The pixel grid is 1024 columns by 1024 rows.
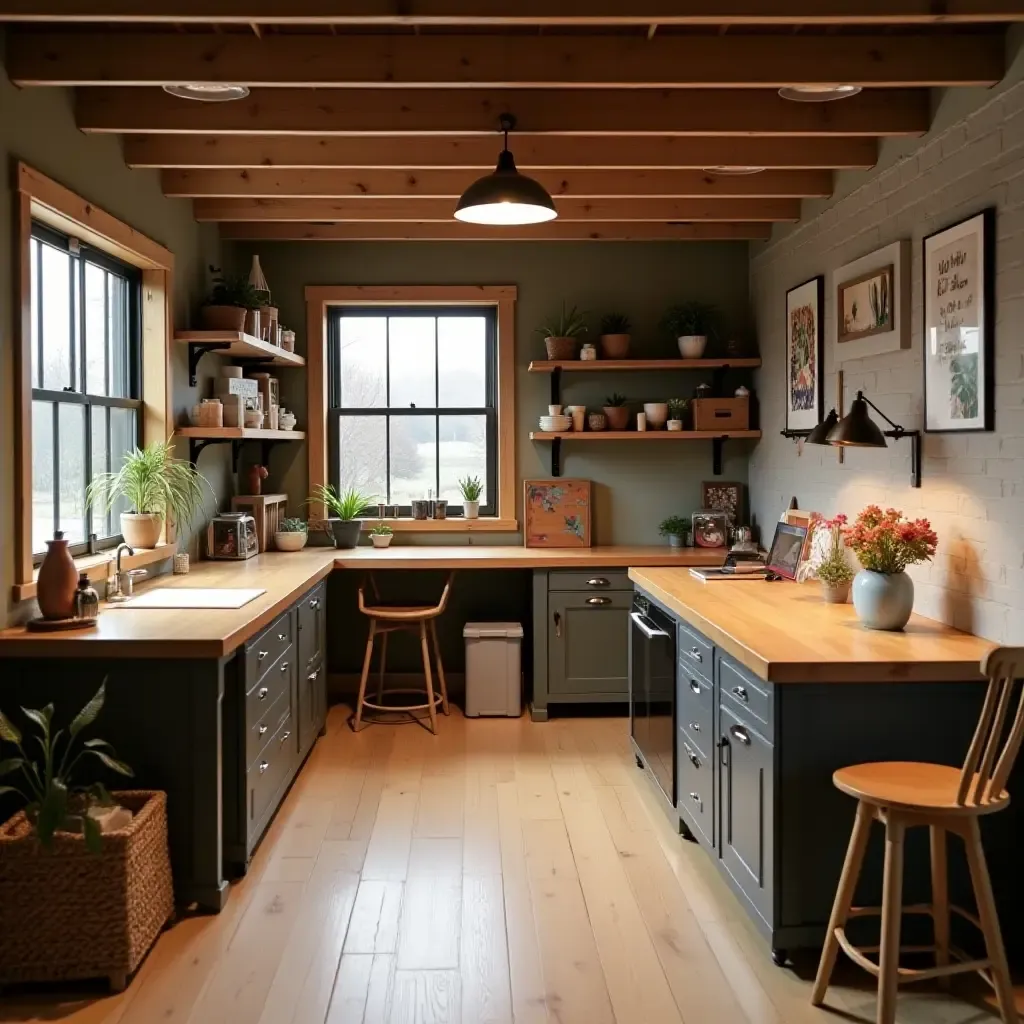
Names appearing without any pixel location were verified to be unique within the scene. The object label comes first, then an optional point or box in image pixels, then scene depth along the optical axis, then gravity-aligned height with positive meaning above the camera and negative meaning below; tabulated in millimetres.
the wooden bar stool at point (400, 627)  5195 -671
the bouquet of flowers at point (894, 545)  3189 -148
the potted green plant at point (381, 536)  5734 -211
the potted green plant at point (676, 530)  5742 -181
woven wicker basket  2695 -1068
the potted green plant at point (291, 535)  5512 -199
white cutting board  3639 -364
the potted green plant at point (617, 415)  5742 +457
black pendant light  3166 +922
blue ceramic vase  3180 -315
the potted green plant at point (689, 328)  5660 +930
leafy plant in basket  2602 -768
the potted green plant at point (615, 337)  5691 +876
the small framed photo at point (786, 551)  4410 -235
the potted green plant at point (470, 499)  5891 -7
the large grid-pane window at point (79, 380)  3545 +447
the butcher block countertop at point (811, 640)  2709 -415
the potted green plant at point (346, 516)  5652 -103
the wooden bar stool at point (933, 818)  2352 -753
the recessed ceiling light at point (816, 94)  3463 +1353
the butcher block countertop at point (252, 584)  3035 -356
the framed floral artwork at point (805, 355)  4551 +647
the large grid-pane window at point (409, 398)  6000 +576
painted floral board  5844 -93
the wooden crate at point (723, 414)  5633 +451
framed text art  3053 +526
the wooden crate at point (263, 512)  5422 -76
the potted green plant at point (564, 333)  5664 +915
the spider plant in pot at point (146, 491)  4020 +29
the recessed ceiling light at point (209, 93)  3465 +1366
